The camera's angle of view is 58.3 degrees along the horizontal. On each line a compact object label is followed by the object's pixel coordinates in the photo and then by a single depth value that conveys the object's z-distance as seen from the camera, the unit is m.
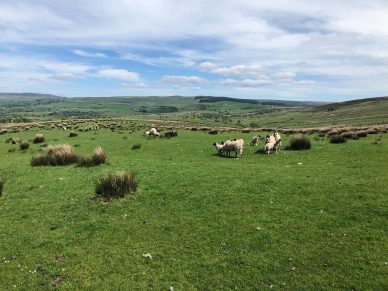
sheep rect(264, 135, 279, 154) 26.16
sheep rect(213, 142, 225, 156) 26.75
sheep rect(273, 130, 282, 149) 26.95
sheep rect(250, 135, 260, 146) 31.74
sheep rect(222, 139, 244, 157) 25.80
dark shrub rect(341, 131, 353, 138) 35.23
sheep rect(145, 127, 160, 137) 44.97
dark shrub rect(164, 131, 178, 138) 44.18
